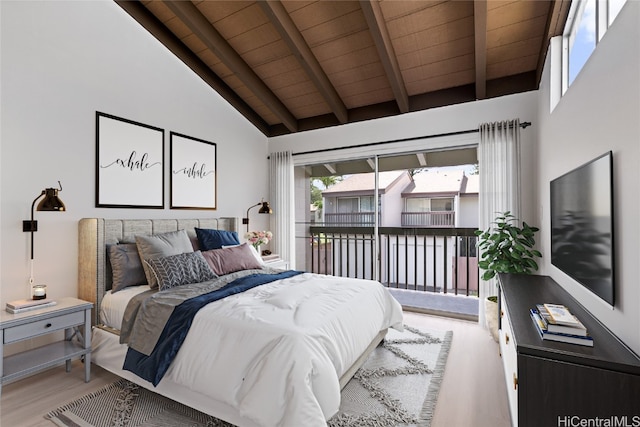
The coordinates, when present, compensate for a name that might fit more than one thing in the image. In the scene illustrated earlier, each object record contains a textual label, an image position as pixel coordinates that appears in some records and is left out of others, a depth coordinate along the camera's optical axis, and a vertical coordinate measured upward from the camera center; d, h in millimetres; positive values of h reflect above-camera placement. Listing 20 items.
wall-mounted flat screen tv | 1419 -51
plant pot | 3098 -1006
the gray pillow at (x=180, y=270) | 2535 -458
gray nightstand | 2027 -814
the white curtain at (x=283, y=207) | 4887 +139
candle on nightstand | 2348 -578
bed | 1557 -758
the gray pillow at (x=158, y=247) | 2683 -286
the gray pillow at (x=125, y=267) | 2656 -449
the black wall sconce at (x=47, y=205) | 2293 +77
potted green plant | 2957 -369
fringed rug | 1897 -1243
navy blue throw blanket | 1907 -805
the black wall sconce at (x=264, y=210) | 4523 +83
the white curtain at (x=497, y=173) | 3375 +477
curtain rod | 3456 +989
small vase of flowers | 4227 -303
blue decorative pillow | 3432 -260
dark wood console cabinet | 1150 -642
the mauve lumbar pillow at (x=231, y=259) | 3006 -440
